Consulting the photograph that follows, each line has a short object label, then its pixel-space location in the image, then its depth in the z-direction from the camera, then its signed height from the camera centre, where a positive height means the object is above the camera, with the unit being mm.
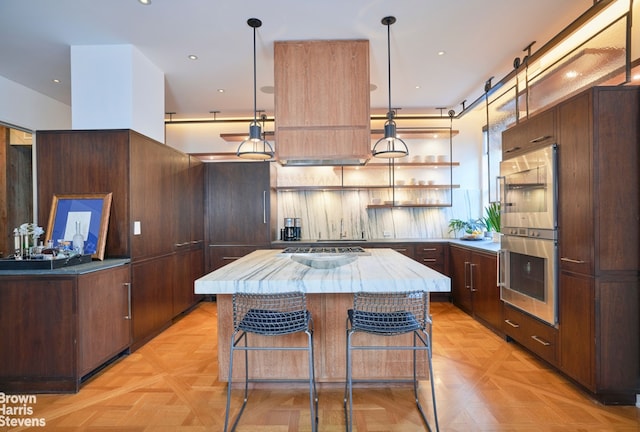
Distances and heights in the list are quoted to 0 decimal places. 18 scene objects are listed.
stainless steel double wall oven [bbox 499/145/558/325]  2480 -156
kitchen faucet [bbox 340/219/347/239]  5277 -253
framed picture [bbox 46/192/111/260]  2855 +3
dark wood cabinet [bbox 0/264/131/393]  2334 -822
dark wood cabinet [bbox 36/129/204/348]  2930 +257
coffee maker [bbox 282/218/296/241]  5043 -219
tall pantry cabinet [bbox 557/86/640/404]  2107 -198
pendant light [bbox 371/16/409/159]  2745 +684
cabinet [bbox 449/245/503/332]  3438 -836
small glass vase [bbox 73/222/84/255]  2690 -199
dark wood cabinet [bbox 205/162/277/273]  4781 +140
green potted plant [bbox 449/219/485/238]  4927 -168
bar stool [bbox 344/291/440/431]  1835 -607
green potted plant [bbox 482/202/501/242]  4203 -52
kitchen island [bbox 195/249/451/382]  2260 -901
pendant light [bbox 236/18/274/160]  2892 +661
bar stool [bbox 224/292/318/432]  1857 -598
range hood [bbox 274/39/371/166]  2992 +1096
